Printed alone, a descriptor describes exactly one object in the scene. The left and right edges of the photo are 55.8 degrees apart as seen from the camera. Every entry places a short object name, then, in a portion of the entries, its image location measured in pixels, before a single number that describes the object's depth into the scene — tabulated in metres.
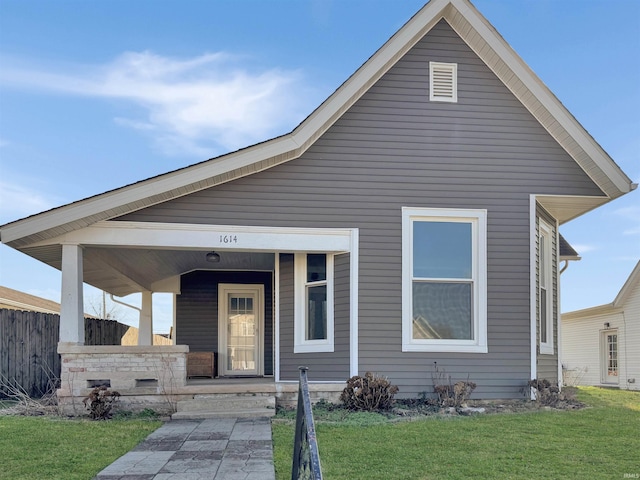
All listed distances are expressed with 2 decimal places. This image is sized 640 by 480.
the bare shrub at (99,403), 7.88
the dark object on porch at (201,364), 12.43
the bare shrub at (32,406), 8.28
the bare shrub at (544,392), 8.76
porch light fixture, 10.23
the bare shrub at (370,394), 8.15
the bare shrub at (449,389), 8.41
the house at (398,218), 8.62
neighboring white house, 17.45
